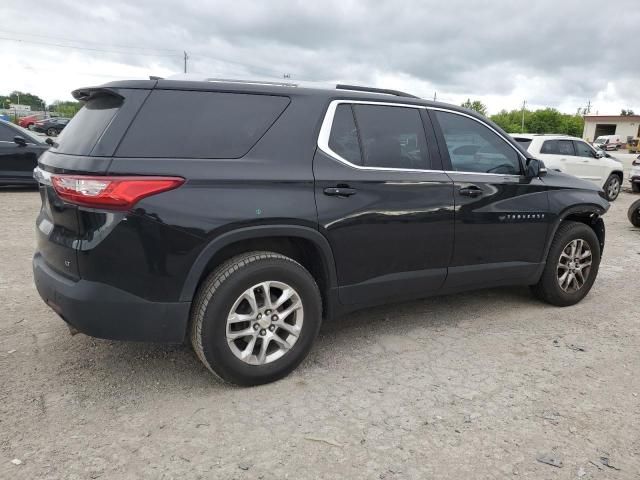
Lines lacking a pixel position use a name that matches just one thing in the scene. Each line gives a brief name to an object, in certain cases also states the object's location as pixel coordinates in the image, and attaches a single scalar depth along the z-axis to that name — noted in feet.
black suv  8.89
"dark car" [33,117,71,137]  112.69
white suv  40.01
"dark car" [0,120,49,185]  32.65
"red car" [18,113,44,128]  121.60
